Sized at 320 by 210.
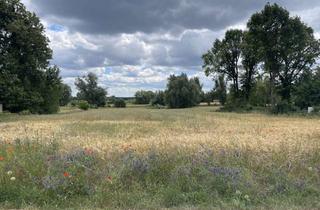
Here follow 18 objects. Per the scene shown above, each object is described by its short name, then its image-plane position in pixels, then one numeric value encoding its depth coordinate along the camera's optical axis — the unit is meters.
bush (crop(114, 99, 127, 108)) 119.62
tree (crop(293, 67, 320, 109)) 47.05
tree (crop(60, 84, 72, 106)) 134.15
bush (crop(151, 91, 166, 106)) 114.09
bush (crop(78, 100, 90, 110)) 97.69
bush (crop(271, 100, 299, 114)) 47.16
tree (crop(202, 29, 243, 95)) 68.12
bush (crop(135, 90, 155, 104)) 137.38
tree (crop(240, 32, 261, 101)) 65.62
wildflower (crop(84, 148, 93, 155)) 8.41
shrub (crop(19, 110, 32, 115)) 45.31
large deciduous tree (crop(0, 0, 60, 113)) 40.47
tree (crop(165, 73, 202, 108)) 98.31
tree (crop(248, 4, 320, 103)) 47.91
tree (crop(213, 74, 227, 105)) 81.03
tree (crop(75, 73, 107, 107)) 125.32
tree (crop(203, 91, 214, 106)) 104.36
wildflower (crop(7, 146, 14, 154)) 8.68
